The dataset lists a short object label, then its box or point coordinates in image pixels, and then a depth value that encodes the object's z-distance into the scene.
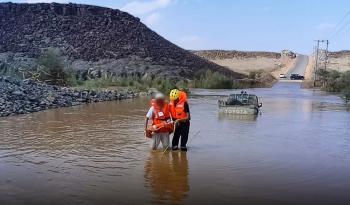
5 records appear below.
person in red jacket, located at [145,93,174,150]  11.86
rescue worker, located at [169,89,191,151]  11.94
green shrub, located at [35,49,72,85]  44.42
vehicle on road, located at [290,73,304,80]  94.00
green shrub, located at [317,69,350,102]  57.10
